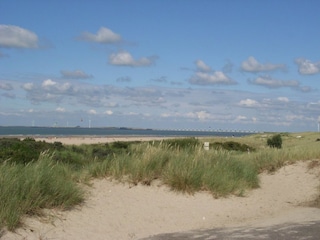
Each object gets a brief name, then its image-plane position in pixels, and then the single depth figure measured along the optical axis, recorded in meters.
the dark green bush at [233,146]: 42.38
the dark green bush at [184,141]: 32.65
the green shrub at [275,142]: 56.16
